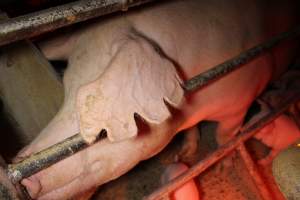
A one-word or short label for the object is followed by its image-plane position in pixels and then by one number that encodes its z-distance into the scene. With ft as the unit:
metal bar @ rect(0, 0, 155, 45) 2.36
